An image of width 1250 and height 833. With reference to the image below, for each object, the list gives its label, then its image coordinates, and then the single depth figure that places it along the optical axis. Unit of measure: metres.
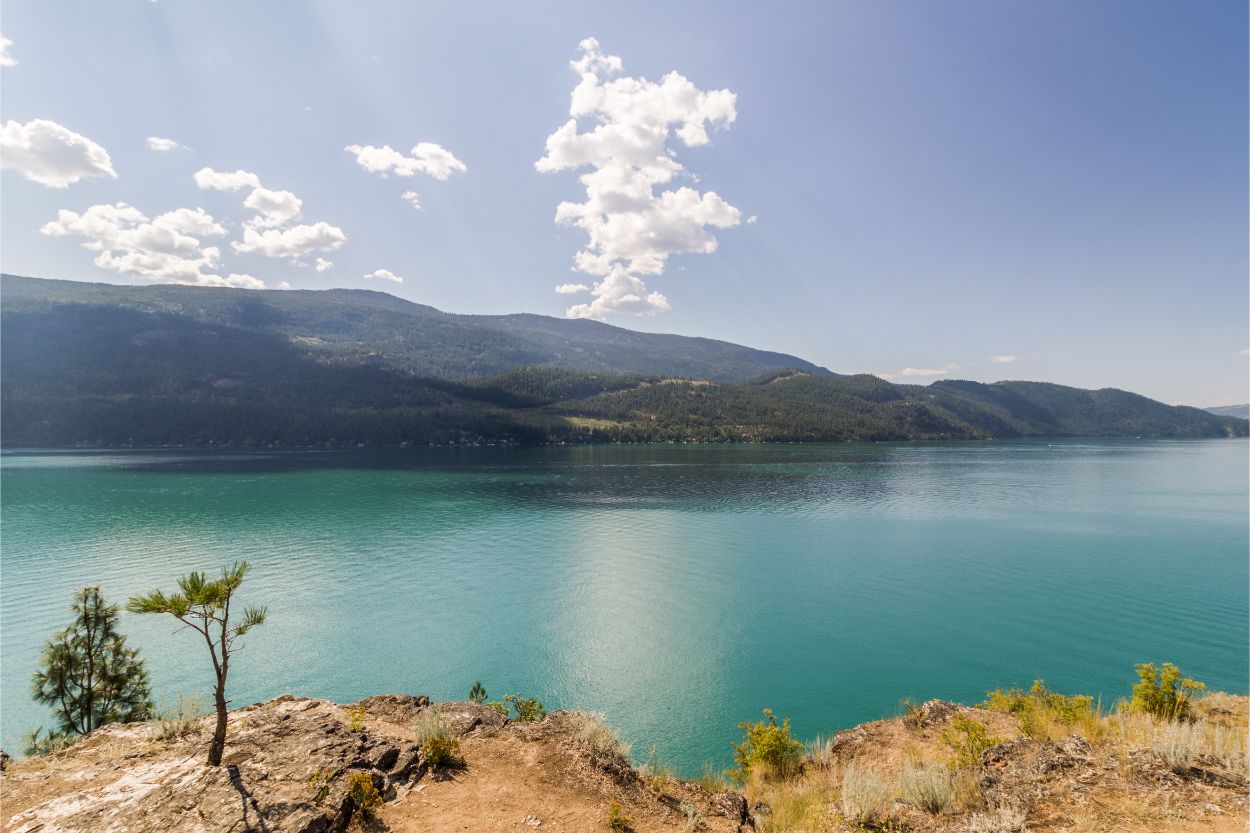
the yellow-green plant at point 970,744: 12.89
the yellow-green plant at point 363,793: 9.45
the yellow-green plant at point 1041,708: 14.74
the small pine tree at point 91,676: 16.56
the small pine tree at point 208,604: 9.73
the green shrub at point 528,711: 15.80
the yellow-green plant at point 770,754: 14.98
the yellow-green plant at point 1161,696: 14.70
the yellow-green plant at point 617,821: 9.82
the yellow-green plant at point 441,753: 11.29
